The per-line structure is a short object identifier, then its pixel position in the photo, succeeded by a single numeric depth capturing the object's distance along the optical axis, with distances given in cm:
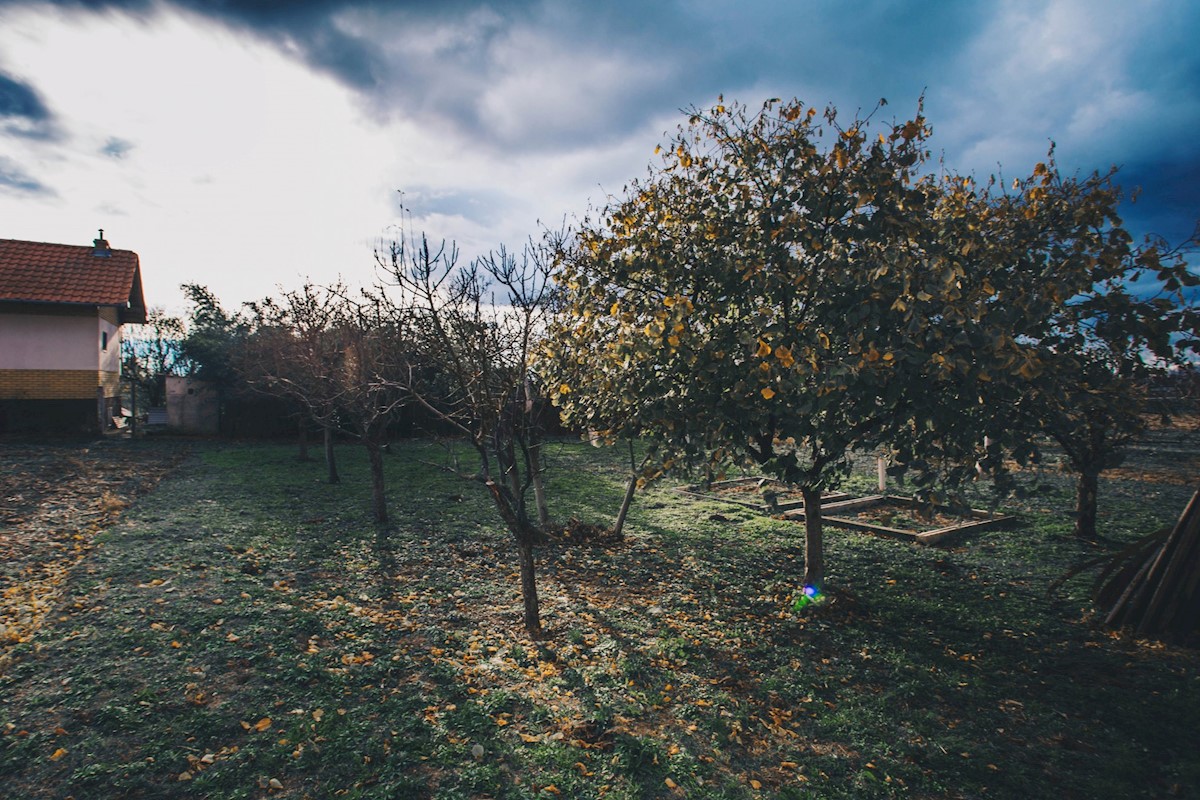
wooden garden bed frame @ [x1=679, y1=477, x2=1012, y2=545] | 941
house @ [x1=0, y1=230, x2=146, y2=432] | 1859
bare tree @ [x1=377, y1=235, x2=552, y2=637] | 579
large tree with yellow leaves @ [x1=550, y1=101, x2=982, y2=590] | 445
